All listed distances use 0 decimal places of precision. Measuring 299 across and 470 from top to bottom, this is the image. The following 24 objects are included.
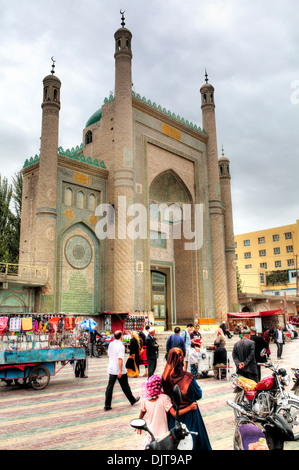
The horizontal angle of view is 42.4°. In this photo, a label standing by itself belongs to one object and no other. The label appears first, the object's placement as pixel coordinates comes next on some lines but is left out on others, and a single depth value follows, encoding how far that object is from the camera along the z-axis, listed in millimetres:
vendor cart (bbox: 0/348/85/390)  7668
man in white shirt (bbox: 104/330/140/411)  6191
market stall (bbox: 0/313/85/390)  7738
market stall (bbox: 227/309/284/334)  23266
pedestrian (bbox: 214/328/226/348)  9498
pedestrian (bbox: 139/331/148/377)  10634
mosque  18000
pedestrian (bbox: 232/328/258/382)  5922
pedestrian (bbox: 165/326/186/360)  7750
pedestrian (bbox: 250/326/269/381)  7207
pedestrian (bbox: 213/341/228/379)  9281
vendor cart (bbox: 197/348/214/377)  9547
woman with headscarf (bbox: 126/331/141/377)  9141
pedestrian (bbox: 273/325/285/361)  13820
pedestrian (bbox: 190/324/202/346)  9479
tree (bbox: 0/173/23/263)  23359
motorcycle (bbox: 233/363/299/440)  4766
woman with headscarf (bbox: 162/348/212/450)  3141
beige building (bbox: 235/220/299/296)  44469
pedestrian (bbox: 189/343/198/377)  8625
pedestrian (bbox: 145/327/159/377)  8883
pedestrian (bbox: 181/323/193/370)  9273
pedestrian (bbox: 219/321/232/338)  19767
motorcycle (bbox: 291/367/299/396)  6330
